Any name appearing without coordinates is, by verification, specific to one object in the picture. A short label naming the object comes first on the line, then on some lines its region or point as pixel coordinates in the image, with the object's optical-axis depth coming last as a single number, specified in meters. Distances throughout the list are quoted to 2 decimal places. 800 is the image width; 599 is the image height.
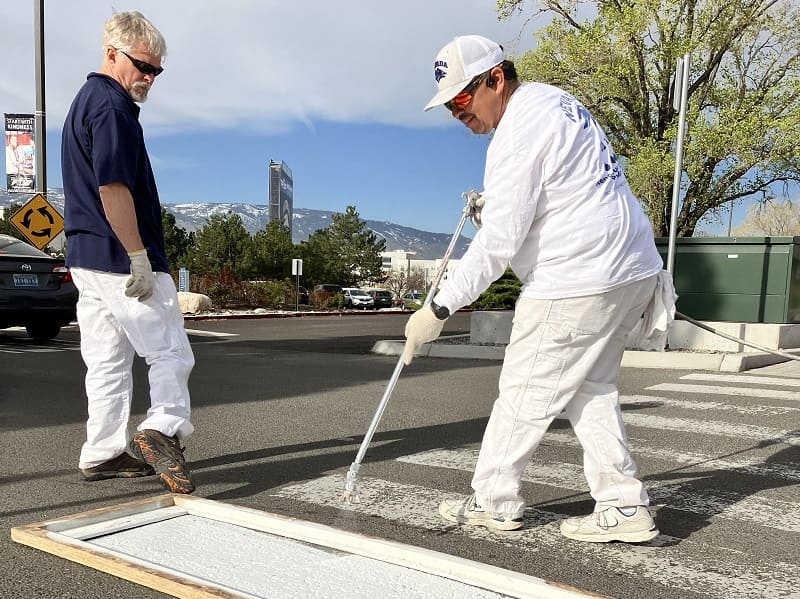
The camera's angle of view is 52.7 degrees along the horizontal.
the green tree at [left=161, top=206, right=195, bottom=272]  56.12
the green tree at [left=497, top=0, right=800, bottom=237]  18.27
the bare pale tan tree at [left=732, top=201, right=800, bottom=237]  49.03
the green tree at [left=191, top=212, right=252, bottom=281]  47.84
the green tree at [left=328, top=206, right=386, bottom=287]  81.50
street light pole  15.99
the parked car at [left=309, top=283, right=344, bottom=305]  38.81
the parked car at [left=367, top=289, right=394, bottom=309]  48.94
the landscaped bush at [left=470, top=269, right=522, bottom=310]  19.42
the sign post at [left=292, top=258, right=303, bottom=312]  35.16
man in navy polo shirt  3.76
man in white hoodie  3.04
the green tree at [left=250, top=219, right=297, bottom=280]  49.38
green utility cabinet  12.76
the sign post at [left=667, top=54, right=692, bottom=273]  12.97
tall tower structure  181.00
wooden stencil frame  2.54
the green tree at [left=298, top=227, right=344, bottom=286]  53.91
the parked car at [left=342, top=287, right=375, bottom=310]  47.50
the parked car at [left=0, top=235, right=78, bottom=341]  11.73
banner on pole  15.88
